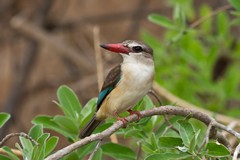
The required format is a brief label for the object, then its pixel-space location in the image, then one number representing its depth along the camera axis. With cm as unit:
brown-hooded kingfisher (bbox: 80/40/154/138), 627
